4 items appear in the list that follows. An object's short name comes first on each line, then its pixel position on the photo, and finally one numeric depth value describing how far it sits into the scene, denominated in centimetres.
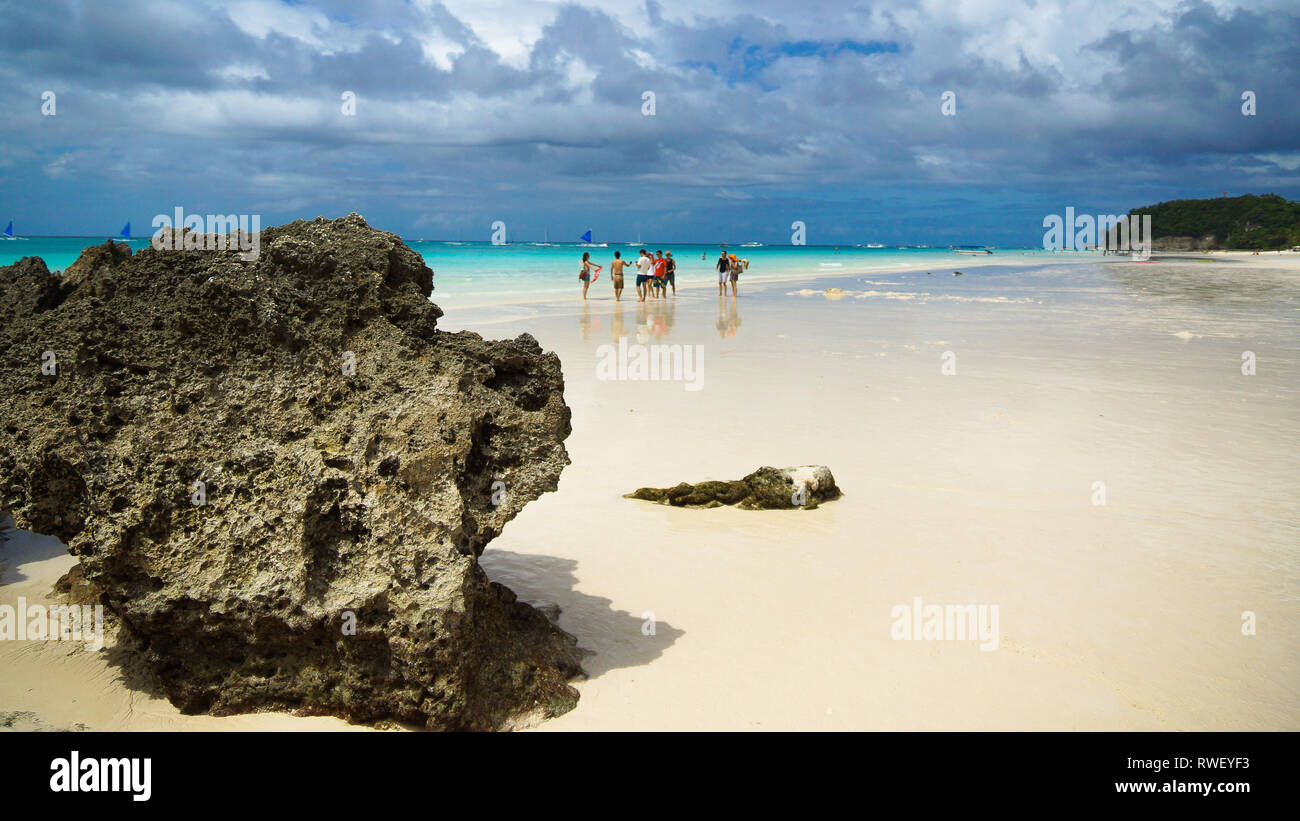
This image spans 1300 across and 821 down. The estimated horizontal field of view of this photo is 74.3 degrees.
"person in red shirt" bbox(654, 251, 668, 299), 2939
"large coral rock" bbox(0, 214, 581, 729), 353
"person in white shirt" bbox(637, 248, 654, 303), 2872
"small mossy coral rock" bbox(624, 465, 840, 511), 632
